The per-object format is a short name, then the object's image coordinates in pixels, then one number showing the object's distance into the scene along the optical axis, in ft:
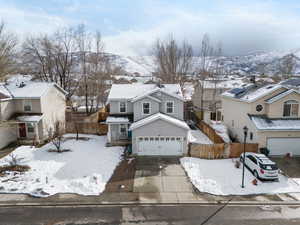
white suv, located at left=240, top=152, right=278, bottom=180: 47.80
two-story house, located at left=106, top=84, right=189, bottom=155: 63.98
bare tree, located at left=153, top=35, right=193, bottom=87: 140.77
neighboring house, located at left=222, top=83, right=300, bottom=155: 64.18
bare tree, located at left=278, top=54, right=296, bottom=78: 222.48
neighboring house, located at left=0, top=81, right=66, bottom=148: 72.02
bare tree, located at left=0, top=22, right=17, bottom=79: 87.30
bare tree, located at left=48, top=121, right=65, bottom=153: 67.19
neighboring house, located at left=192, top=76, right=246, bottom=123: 125.59
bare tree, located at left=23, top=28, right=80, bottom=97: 118.62
